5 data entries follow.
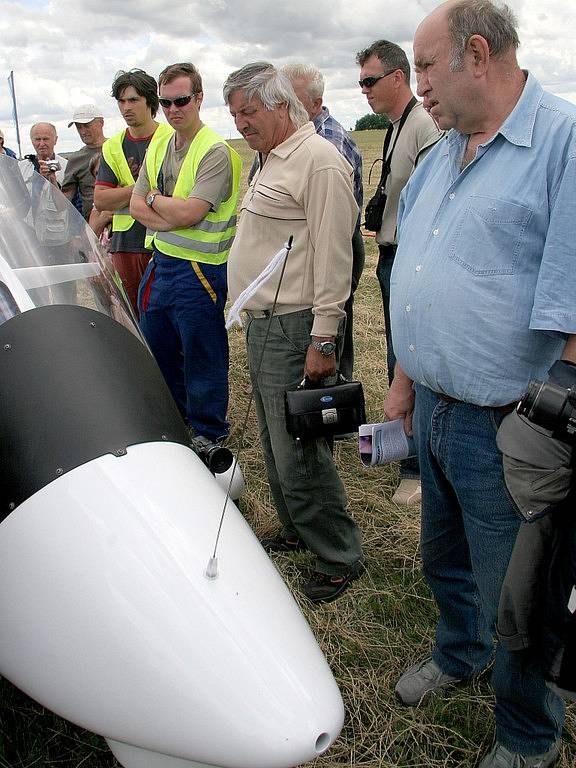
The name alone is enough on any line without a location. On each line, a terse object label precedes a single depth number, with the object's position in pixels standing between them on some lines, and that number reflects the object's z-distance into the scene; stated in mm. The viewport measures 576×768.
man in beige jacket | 2670
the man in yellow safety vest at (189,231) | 3975
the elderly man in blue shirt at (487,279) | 1699
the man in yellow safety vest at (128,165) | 4754
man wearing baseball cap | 5867
